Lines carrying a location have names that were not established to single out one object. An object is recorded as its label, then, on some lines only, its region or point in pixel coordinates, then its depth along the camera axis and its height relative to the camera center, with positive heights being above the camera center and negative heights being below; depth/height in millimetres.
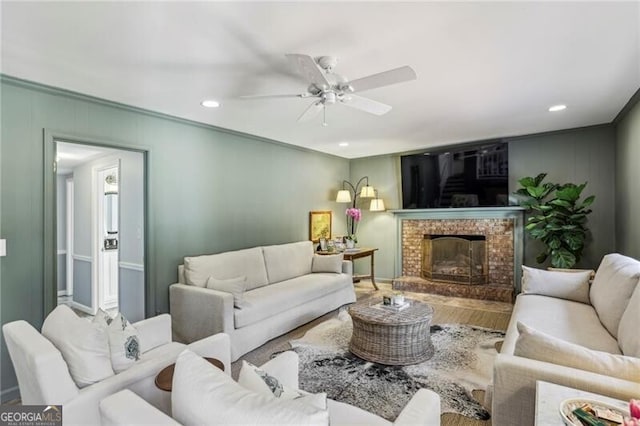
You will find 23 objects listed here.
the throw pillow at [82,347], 1599 -662
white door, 4738 -348
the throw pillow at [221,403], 978 -600
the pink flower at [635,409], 972 -595
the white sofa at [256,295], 3153 -911
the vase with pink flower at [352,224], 5858 -233
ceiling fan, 2055 +914
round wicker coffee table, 2898 -1118
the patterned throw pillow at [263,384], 1242 -662
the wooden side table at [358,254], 5395 -701
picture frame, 5816 -211
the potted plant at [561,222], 4199 -140
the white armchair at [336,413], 1144 -767
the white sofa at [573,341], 1453 -743
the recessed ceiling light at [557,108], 3555 +1140
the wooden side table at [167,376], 1619 -845
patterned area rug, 2354 -1347
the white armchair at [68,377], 1482 -826
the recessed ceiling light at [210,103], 3232 +1108
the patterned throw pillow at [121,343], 1772 -713
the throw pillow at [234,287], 3258 -752
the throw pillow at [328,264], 4875 -759
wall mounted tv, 5031 +577
